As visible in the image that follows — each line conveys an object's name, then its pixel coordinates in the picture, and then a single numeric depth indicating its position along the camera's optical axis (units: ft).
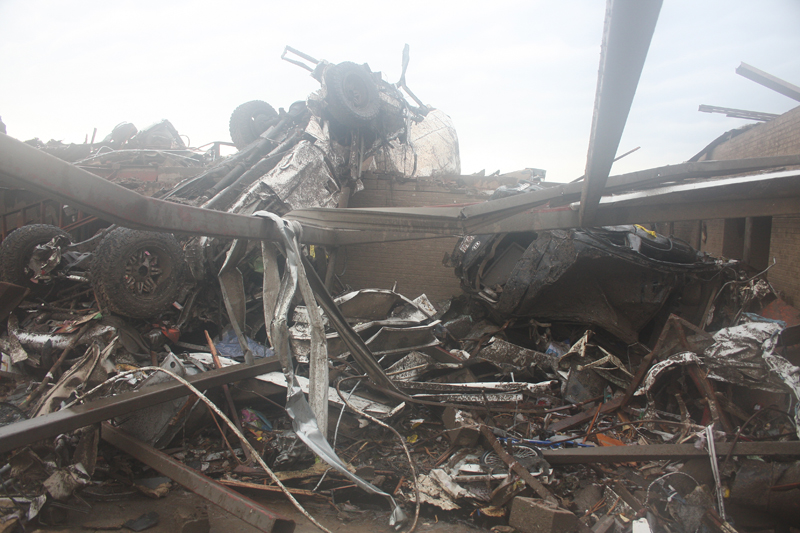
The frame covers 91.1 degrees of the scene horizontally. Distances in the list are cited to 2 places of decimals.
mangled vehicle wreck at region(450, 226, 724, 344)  14.94
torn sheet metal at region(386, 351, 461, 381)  13.78
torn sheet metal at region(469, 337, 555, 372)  15.48
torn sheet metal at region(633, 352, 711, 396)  10.89
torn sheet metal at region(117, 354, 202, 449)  9.20
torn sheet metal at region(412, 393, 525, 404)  12.82
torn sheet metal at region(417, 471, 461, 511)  8.75
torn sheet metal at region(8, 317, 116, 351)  13.87
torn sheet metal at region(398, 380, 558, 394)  13.02
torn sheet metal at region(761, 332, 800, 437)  9.12
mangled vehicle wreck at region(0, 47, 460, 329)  15.62
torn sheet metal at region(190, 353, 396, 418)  11.94
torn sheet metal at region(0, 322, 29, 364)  13.91
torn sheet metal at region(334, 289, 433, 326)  15.70
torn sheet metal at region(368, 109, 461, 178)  28.50
